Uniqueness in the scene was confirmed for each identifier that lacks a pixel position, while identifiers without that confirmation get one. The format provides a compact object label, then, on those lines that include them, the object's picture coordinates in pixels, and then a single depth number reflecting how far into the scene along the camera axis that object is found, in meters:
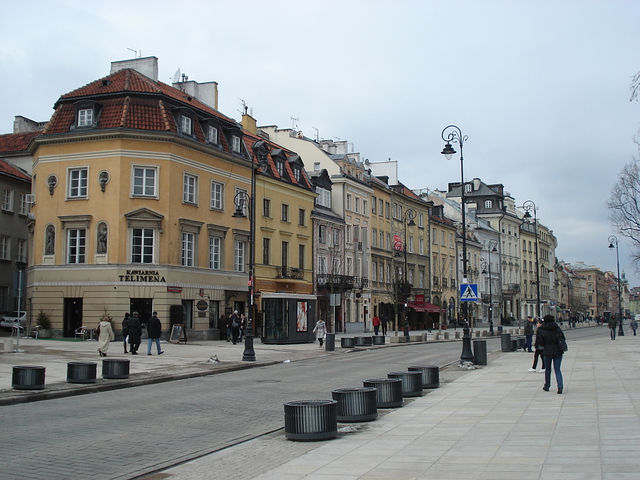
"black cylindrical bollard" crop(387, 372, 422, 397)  14.93
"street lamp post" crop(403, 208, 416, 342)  42.91
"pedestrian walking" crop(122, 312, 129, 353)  28.08
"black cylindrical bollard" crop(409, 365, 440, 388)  16.51
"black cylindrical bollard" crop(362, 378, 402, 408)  13.23
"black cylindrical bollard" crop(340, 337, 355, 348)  35.00
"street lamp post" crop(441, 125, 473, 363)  22.72
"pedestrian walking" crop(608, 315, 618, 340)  45.09
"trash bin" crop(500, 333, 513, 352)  30.92
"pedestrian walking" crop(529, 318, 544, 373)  15.90
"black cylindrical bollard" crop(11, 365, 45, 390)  16.00
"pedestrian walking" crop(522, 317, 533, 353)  30.03
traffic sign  25.19
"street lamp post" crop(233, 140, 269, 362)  25.67
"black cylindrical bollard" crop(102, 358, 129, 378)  18.66
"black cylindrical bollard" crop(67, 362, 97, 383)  17.62
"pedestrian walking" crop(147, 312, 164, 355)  27.83
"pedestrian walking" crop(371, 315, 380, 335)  49.96
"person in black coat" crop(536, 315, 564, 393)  14.84
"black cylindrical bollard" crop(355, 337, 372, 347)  36.93
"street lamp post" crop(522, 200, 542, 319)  56.91
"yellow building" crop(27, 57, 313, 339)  38.25
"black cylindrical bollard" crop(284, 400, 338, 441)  10.09
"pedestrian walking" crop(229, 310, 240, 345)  37.50
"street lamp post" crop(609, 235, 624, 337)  54.53
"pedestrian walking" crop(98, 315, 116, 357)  25.72
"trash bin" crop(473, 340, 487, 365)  23.16
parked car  40.89
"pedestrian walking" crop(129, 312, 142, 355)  27.75
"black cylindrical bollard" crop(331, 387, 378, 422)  11.53
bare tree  37.84
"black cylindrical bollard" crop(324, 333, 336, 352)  32.41
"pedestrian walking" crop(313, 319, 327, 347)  35.59
